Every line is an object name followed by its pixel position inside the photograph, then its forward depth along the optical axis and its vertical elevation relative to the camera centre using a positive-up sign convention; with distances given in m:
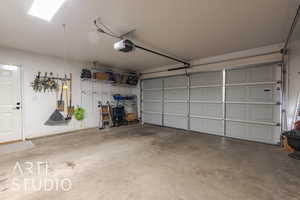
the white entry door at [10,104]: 3.87 -0.16
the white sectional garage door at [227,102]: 3.91 -0.13
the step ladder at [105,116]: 5.93 -0.75
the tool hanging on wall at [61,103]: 4.85 -0.16
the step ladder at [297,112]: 3.37 -0.34
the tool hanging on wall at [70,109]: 5.06 -0.38
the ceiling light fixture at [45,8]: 2.08 +1.44
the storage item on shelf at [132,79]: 6.85 +0.98
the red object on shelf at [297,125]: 3.21 -0.62
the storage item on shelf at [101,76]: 5.62 +0.93
